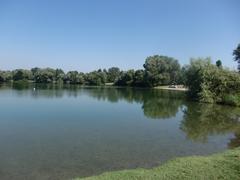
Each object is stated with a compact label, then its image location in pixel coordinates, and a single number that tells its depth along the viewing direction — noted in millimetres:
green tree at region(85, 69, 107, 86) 76282
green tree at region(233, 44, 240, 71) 41874
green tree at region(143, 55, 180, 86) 61727
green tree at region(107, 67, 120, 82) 80550
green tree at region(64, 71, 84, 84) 80415
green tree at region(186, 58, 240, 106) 25944
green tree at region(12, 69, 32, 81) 85717
